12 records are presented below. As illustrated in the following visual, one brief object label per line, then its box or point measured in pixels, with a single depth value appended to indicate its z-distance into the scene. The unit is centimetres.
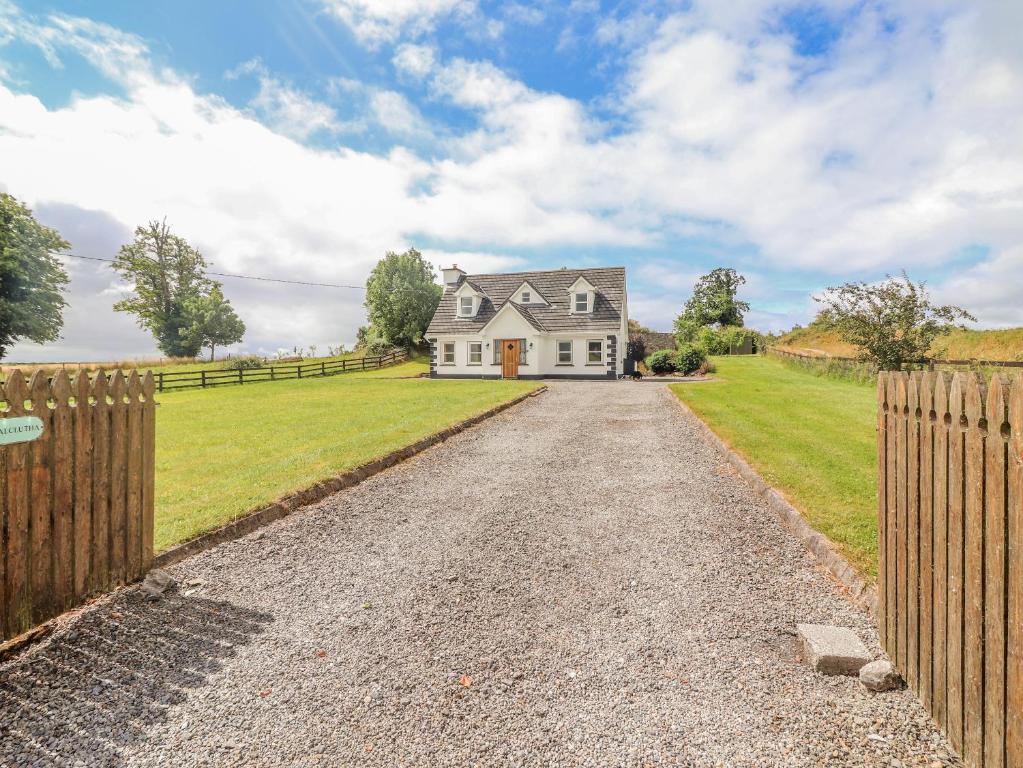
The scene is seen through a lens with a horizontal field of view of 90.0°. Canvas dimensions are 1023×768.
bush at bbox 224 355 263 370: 4119
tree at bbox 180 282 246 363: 5603
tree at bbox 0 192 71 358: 3709
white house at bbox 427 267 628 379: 3284
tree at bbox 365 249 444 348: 5244
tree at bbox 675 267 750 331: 7112
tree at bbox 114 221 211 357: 5447
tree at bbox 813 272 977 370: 2345
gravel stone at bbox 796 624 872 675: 318
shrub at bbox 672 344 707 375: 3200
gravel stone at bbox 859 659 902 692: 307
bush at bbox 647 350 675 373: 3294
